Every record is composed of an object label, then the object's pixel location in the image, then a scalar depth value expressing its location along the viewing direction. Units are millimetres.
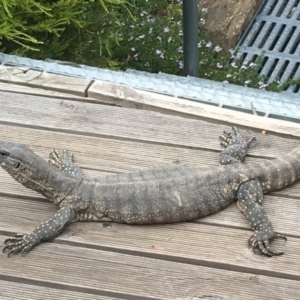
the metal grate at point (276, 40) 6141
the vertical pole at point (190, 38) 4895
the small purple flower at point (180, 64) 6395
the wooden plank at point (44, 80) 4125
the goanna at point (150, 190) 3125
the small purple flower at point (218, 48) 6492
